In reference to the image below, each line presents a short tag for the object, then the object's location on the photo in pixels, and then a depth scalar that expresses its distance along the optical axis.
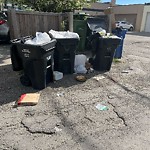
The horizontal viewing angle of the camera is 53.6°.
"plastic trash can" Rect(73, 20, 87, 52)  5.79
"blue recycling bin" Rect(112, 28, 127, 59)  5.56
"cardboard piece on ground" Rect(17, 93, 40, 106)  2.93
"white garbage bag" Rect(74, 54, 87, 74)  4.44
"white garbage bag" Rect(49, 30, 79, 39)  3.89
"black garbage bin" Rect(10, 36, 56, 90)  3.17
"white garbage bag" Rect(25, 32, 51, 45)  3.26
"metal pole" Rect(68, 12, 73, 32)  5.20
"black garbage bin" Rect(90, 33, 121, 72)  4.44
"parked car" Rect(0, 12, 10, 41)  6.85
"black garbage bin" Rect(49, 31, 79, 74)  3.87
